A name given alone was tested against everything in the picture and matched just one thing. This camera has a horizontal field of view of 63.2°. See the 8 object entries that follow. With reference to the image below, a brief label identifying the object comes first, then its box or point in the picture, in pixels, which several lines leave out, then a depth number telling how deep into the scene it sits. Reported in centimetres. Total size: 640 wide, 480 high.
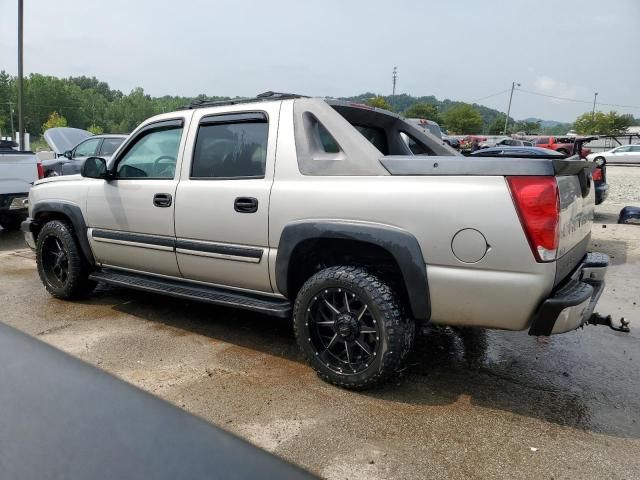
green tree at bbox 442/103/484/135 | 9156
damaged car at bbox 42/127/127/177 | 1059
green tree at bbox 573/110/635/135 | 7800
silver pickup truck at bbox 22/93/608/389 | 271
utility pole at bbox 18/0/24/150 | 1567
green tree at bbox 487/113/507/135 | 9806
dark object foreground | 90
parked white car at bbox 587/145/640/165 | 3161
